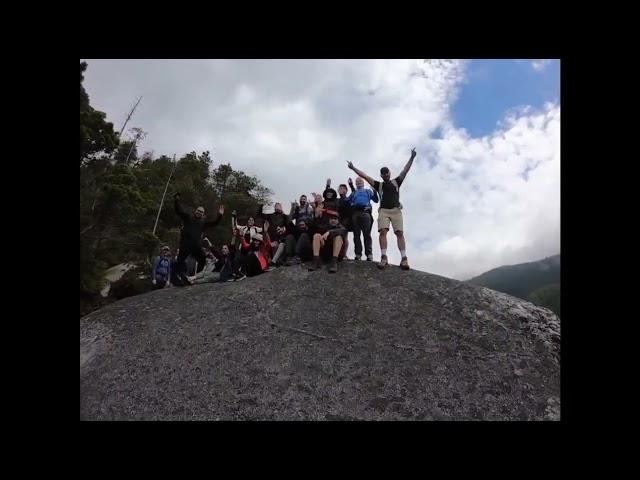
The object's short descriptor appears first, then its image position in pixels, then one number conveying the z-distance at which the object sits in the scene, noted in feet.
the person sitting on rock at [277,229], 41.29
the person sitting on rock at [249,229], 41.01
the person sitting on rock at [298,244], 39.47
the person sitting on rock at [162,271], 42.47
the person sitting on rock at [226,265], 41.14
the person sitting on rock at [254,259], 40.65
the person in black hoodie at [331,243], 36.94
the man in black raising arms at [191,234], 38.63
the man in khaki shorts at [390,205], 37.18
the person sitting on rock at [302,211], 39.87
